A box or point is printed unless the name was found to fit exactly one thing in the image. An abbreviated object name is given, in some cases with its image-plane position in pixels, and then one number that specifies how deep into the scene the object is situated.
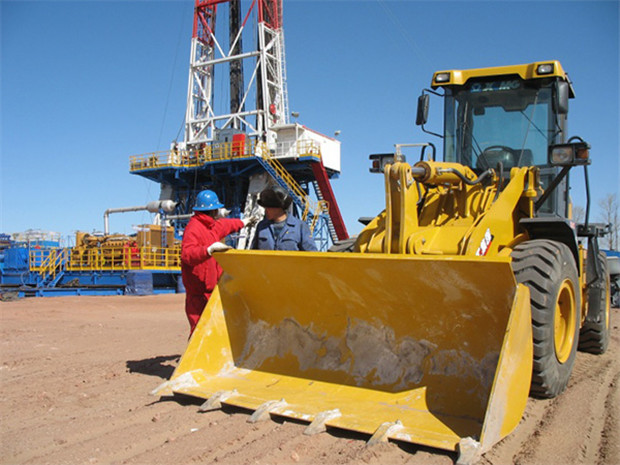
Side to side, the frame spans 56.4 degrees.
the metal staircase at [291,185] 29.28
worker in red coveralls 5.55
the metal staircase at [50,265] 20.70
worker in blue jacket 5.74
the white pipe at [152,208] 32.62
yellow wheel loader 3.84
